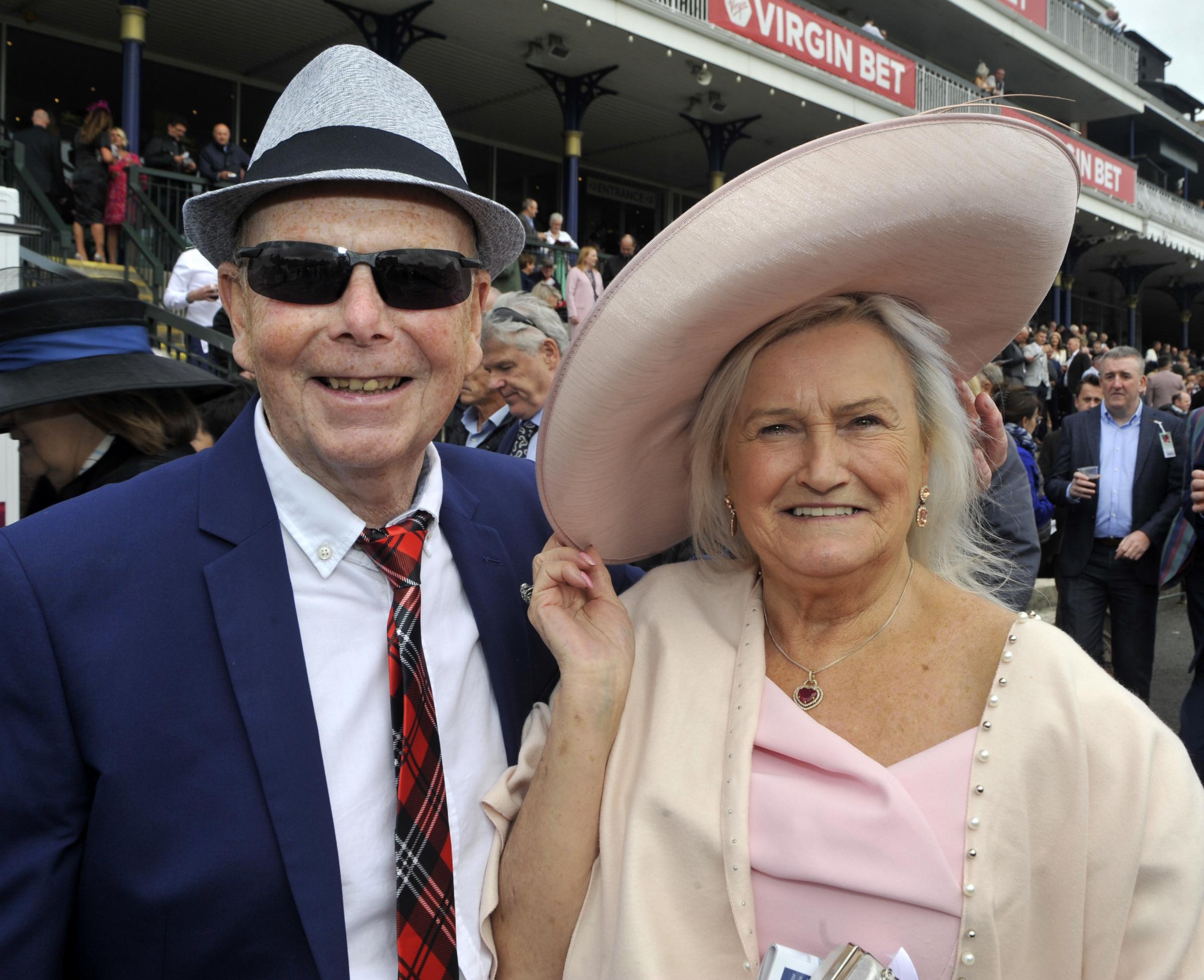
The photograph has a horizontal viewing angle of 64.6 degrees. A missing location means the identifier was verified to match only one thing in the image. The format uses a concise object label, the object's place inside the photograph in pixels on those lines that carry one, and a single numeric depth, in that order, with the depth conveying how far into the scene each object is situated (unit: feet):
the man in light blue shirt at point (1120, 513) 18.71
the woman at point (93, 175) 29.71
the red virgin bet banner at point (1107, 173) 70.33
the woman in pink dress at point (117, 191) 29.73
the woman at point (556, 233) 42.83
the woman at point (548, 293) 31.65
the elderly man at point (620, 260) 42.42
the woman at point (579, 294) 37.17
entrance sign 64.75
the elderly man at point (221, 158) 33.81
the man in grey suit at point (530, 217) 41.37
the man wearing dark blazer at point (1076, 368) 40.70
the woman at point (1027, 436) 17.81
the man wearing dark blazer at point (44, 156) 32.07
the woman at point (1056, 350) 58.18
